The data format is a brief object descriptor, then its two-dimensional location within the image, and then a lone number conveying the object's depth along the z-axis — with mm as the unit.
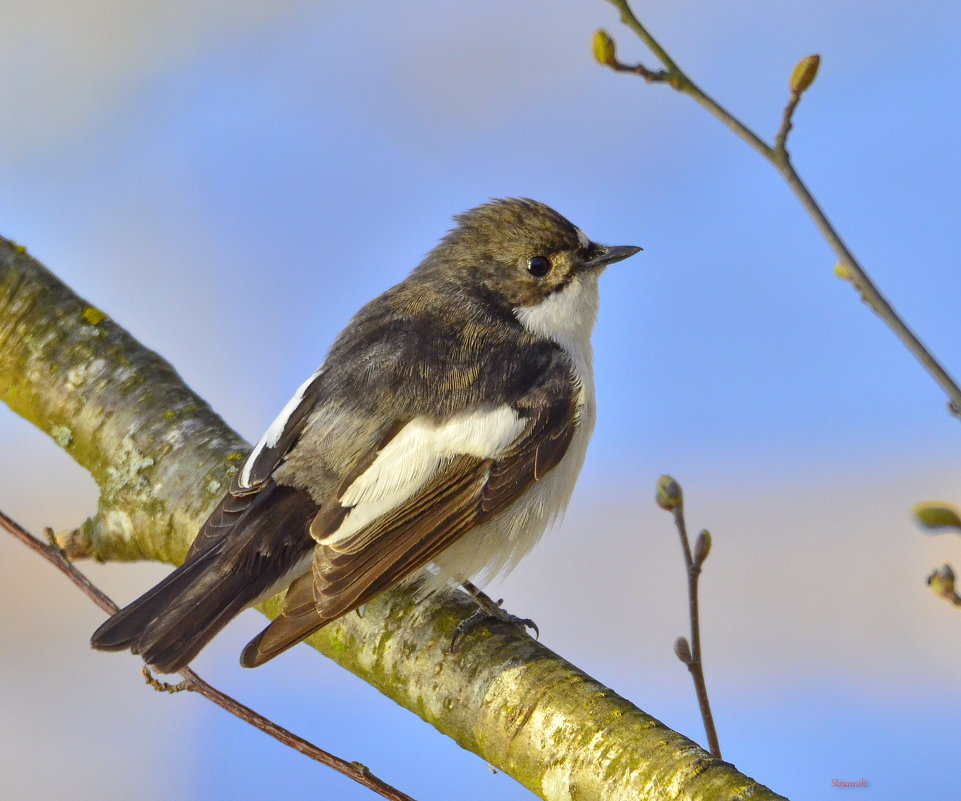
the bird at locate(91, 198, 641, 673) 3481
